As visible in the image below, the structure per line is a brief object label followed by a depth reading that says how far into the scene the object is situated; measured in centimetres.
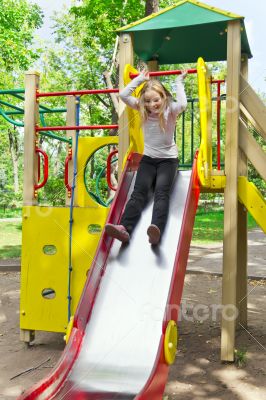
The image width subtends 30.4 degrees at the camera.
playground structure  364
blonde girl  412
